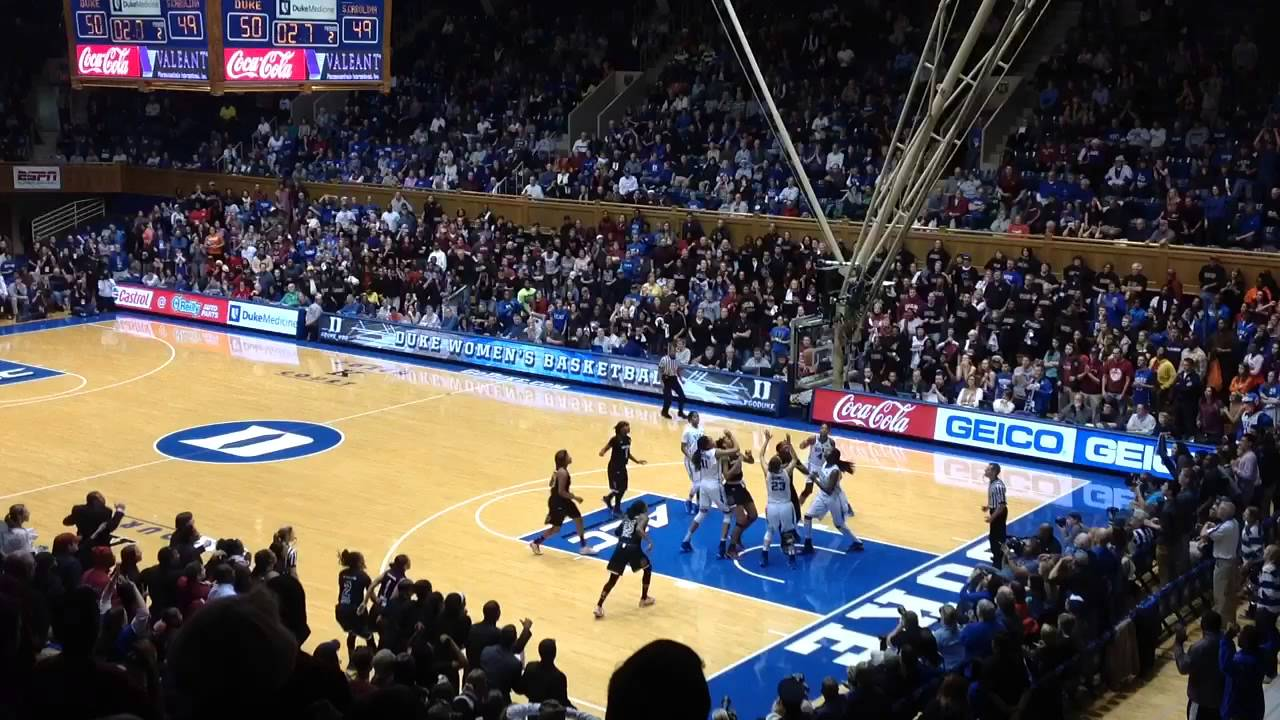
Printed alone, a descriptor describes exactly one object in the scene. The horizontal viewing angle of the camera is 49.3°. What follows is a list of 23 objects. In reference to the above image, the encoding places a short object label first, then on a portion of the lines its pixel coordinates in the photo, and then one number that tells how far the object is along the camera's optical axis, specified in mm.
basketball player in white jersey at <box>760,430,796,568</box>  17828
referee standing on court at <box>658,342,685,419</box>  26344
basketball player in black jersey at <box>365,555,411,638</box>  13289
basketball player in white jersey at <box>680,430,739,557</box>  18406
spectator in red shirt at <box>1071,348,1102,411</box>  24062
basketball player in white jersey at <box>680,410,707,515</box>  19188
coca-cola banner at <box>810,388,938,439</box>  24969
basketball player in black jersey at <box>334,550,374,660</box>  13766
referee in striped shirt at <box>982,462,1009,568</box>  17047
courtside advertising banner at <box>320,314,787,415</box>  27328
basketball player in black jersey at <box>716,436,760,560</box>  18094
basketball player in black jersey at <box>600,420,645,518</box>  19172
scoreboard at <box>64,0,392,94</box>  24219
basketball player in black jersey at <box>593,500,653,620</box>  15742
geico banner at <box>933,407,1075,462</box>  23359
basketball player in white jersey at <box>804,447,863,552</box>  18641
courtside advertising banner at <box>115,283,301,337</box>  35375
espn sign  43688
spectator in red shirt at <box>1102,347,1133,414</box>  23875
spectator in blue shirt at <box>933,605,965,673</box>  12414
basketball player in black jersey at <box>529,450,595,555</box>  17844
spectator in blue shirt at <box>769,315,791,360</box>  27688
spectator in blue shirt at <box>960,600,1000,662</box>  11812
